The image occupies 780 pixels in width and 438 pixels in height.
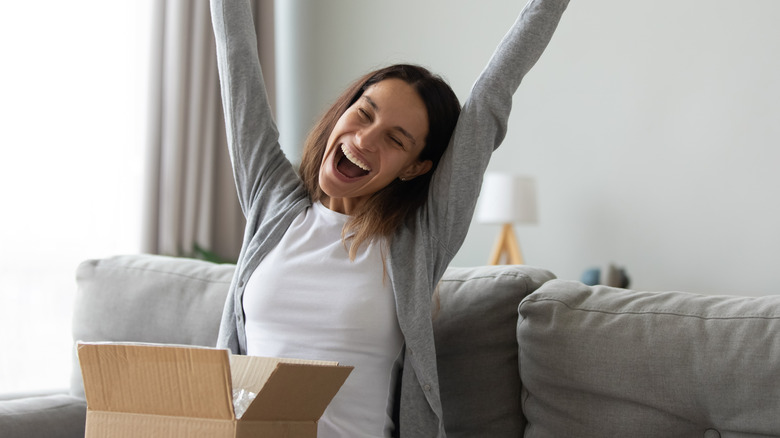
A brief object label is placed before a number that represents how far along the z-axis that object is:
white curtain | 3.80
